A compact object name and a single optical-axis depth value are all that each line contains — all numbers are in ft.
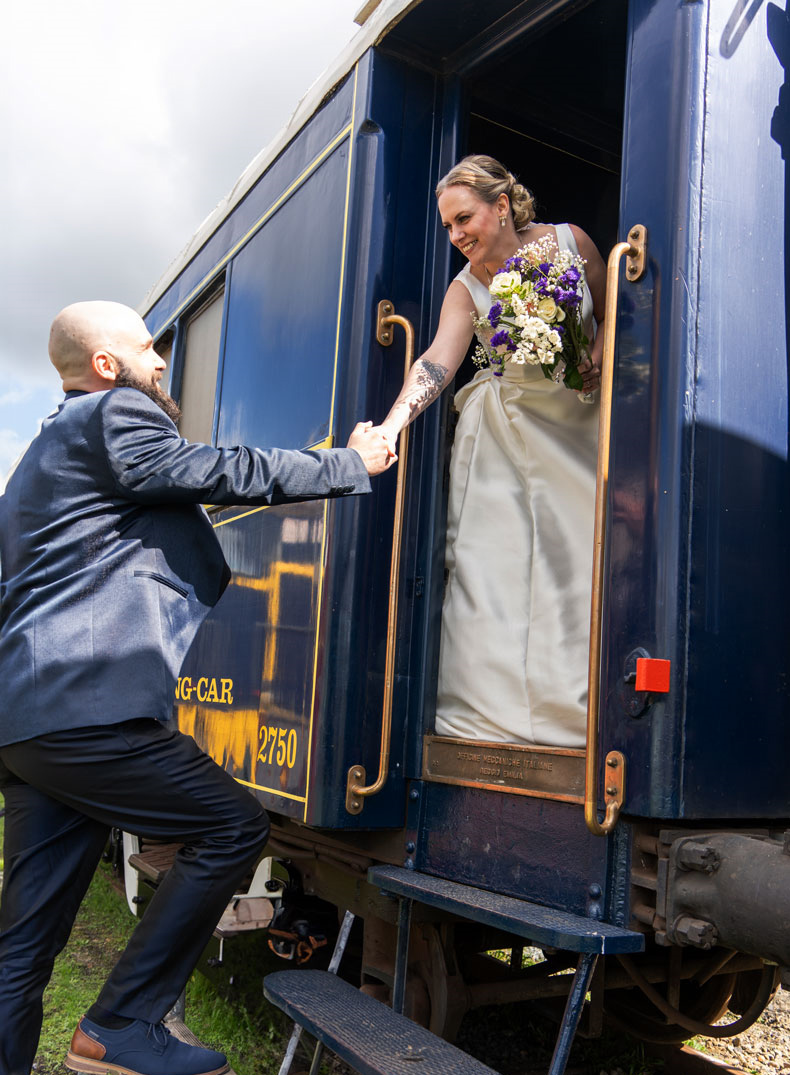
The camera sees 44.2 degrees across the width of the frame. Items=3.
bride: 8.58
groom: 6.50
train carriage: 6.43
